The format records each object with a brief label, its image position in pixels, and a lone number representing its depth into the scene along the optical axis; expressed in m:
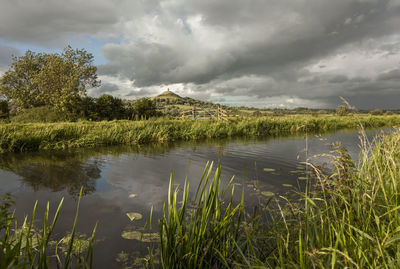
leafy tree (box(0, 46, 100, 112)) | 27.61
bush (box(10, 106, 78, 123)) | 23.27
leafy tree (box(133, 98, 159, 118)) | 30.70
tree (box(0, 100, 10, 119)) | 32.58
